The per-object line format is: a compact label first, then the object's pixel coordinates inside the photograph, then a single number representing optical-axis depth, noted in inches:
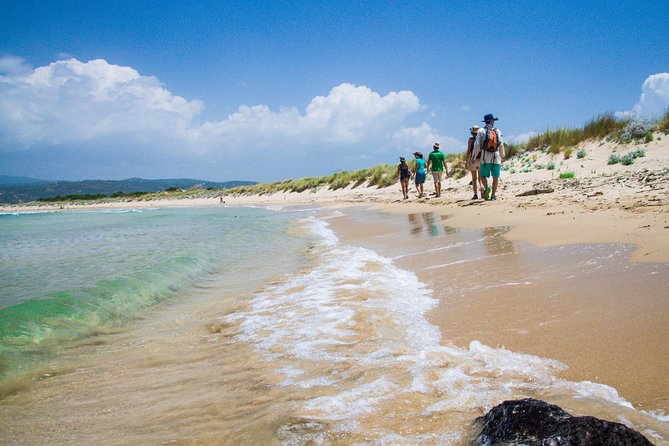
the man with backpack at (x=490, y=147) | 369.1
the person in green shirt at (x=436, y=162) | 534.3
